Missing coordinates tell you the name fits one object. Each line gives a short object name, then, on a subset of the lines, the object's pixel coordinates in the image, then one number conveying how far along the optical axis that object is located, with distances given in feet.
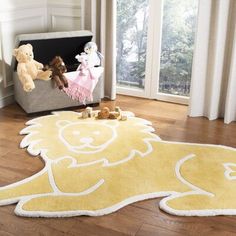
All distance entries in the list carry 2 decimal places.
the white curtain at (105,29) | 11.62
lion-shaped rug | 6.60
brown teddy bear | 10.61
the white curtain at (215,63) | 9.98
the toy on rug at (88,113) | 10.70
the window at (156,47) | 11.51
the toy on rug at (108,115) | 10.66
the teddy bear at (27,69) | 10.20
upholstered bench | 10.56
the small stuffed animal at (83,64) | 11.05
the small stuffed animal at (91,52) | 11.21
